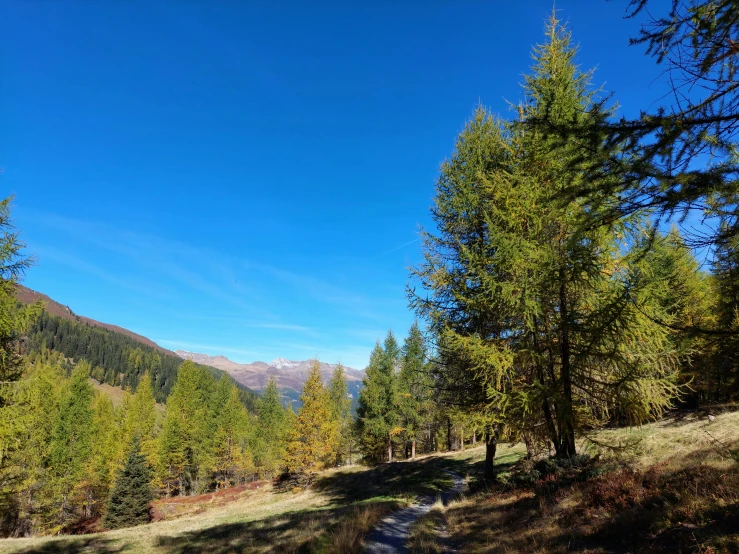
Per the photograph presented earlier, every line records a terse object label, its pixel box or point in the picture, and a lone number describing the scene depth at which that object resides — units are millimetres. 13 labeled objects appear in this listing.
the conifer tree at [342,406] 58584
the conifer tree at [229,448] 54500
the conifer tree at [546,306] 9203
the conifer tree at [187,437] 50562
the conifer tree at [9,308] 14102
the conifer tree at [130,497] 30188
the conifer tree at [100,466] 40725
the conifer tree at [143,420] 47000
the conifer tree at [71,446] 34697
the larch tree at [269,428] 60816
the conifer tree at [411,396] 39462
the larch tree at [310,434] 31906
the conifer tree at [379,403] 39531
